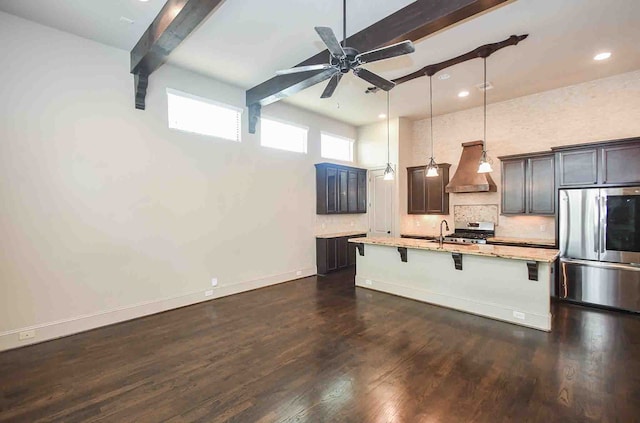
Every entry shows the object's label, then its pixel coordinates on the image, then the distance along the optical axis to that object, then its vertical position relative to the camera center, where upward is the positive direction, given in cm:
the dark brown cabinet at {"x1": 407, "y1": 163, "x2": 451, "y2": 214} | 698 +48
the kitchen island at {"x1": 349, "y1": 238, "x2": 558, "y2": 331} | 378 -98
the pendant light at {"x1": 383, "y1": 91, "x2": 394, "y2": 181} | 511 +64
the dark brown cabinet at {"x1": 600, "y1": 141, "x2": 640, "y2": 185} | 435 +69
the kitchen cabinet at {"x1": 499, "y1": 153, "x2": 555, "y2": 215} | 542 +50
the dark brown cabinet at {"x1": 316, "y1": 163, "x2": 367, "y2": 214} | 687 +54
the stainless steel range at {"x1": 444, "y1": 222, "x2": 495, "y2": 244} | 605 -48
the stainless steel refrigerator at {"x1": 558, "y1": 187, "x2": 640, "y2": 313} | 432 -55
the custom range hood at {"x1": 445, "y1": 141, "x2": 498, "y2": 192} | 611 +74
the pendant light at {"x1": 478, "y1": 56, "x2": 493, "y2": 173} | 421 +69
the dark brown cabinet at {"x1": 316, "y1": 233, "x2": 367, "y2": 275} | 676 -99
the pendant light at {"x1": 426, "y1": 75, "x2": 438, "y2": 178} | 499 +76
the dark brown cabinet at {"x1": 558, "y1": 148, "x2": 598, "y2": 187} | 466 +69
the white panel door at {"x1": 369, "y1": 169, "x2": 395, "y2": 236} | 755 +19
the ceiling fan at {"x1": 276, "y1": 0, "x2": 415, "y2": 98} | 246 +140
